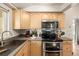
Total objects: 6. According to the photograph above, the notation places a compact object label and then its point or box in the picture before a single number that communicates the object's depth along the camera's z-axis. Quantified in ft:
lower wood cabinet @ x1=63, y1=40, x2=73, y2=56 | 4.64
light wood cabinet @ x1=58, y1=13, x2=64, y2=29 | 5.09
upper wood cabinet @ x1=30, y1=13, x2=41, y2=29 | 5.10
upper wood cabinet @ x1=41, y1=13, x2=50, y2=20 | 5.15
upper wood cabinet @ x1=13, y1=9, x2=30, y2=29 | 5.23
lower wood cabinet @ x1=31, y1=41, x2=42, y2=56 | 4.76
